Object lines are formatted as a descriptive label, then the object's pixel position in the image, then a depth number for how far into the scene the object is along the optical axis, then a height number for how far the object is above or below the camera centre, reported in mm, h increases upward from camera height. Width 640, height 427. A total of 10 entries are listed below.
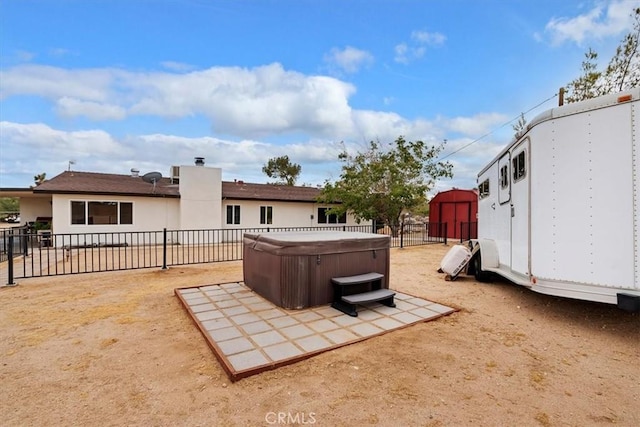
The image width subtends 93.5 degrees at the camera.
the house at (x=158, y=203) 12891 +418
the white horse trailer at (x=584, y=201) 3168 +121
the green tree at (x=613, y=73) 10617 +5292
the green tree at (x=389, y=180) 15617 +1652
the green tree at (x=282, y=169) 38469 +5440
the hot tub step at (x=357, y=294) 4121 -1204
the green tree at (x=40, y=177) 32594 +3782
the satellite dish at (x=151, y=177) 14802 +1712
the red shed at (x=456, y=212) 16062 -26
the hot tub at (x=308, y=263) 4230 -777
